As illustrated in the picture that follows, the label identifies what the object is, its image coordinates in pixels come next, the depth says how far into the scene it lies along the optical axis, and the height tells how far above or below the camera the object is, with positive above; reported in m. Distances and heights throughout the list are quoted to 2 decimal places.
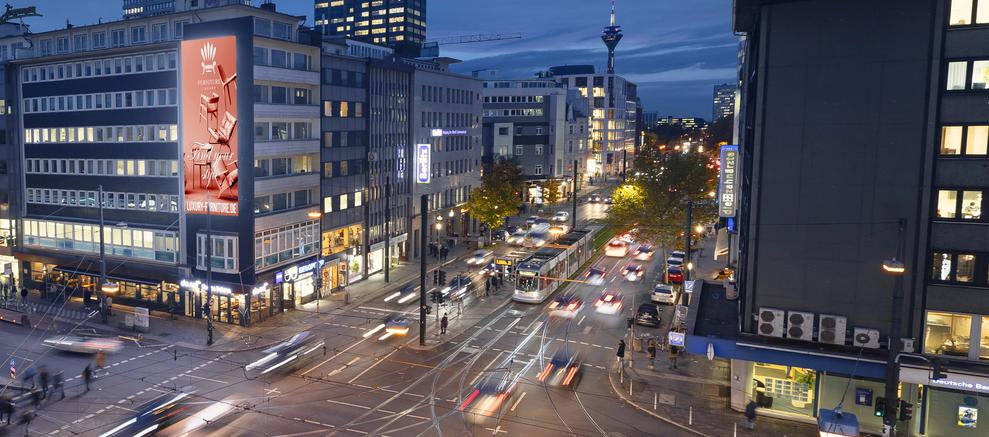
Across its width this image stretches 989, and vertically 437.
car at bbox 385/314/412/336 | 43.03 -10.68
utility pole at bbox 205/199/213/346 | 41.41 -8.40
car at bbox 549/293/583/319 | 50.12 -11.07
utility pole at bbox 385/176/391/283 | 60.77 -5.94
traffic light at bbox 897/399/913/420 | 24.52 -8.71
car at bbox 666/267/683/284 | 60.41 -9.96
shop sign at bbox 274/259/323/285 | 48.69 -8.64
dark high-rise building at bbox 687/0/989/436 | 26.72 -1.81
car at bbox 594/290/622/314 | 51.47 -11.02
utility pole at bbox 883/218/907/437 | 23.89 -7.38
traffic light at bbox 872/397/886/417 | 24.61 -8.57
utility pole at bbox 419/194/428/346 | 40.62 -7.48
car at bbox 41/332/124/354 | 38.91 -11.21
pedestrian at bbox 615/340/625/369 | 36.63 -10.29
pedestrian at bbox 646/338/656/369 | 38.35 -10.74
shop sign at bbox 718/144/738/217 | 43.75 -1.21
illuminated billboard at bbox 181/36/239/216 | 46.34 +1.92
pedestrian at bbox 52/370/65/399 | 32.16 -11.06
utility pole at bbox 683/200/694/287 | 45.81 -5.40
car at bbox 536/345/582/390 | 35.25 -11.33
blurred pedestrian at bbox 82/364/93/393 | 32.84 -10.82
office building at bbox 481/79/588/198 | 127.06 +6.07
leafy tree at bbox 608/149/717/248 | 60.09 -3.66
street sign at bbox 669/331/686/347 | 34.59 -8.89
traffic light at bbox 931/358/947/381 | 24.33 -7.21
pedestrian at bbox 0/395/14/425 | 29.05 -10.95
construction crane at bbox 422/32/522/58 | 98.60 +15.40
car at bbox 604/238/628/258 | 74.38 -9.60
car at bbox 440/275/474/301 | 53.81 -10.60
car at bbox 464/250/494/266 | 68.38 -10.24
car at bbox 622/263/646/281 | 63.19 -10.49
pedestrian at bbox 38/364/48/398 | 31.39 -10.64
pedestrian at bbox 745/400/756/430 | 29.59 -10.85
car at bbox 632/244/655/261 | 74.94 -10.16
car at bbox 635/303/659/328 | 46.78 -10.57
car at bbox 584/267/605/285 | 61.23 -10.61
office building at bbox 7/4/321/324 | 46.62 -0.63
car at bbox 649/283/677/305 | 53.31 -10.34
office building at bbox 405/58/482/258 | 70.94 +1.50
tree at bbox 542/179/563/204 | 106.94 -5.04
